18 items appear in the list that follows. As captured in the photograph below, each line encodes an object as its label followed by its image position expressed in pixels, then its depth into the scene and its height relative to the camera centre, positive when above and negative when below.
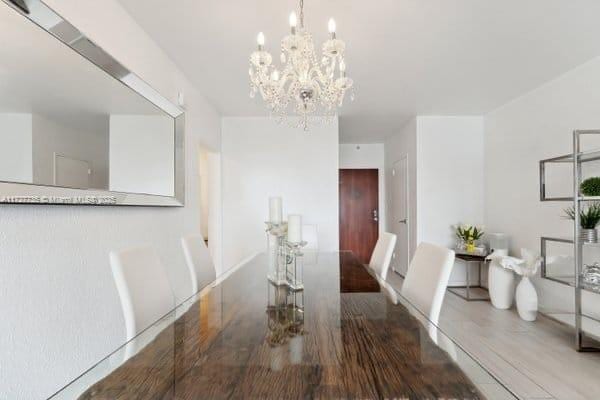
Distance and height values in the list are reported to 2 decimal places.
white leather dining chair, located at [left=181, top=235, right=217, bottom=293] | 1.87 -0.39
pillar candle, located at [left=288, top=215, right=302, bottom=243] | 1.58 -0.15
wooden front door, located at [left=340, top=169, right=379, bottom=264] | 6.36 -0.31
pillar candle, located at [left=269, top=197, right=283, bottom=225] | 1.90 -0.06
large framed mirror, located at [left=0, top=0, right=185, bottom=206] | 1.20 +0.40
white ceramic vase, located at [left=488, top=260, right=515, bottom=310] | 3.49 -0.96
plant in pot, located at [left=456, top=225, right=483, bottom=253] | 4.02 -0.46
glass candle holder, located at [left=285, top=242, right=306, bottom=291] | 1.54 -0.34
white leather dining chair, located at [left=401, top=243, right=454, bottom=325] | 1.32 -0.36
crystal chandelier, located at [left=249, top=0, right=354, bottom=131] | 1.71 +0.75
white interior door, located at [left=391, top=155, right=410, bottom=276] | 4.98 -0.25
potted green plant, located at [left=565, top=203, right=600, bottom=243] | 2.47 -0.20
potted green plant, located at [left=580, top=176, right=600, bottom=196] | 2.44 +0.09
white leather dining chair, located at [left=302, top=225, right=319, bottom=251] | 3.38 -0.38
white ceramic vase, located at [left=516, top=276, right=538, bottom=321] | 3.12 -1.01
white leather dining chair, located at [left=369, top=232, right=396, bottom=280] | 2.11 -0.38
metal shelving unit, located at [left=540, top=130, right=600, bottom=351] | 2.46 -0.45
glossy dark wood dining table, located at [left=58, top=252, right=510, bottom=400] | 0.68 -0.41
